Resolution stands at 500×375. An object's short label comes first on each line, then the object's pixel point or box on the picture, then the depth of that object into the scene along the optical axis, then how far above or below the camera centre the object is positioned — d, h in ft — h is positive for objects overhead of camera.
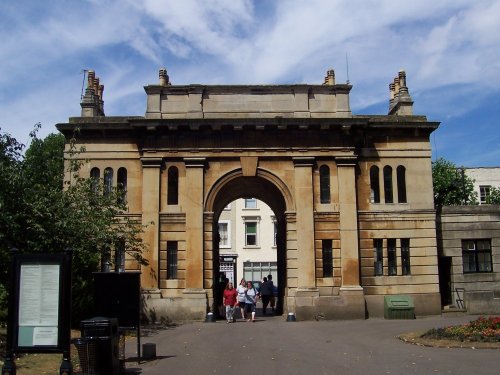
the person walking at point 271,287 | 89.87 -2.48
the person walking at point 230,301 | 74.64 -3.81
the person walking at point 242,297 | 80.07 -3.52
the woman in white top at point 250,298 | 77.71 -3.60
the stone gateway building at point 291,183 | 77.36 +12.12
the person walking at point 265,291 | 88.84 -3.03
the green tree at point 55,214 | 49.42 +5.55
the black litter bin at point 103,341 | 36.78 -4.34
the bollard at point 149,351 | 44.91 -6.06
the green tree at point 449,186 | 141.87 +20.44
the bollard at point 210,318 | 74.54 -5.93
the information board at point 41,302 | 32.83 -1.65
